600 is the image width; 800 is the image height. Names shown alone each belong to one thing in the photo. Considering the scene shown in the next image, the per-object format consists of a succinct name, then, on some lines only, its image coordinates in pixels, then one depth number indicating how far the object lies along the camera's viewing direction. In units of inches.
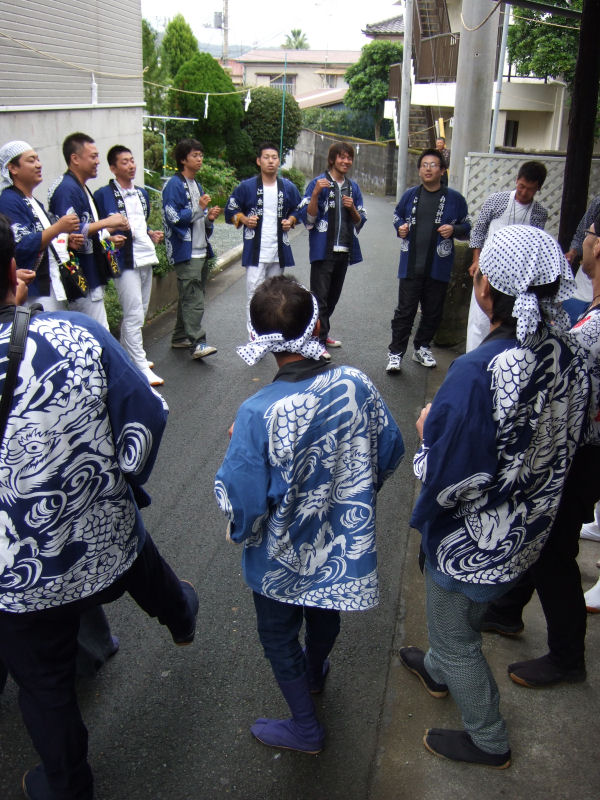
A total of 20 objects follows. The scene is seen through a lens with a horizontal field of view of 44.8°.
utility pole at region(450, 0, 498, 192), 313.0
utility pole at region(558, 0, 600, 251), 185.8
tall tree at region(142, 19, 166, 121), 718.5
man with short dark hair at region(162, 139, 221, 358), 256.7
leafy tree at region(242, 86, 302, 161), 762.2
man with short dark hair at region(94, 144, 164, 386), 234.2
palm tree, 3144.7
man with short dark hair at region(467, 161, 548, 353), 217.5
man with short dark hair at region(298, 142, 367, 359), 261.9
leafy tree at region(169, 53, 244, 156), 671.8
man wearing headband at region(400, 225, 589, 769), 83.4
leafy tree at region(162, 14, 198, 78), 799.1
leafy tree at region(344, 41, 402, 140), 1201.4
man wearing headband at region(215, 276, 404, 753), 85.0
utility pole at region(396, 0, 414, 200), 767.1
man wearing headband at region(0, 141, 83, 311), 179.2
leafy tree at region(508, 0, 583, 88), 604.7
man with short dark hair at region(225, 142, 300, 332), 270.1
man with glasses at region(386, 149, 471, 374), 245.0
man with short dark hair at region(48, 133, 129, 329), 208.2
